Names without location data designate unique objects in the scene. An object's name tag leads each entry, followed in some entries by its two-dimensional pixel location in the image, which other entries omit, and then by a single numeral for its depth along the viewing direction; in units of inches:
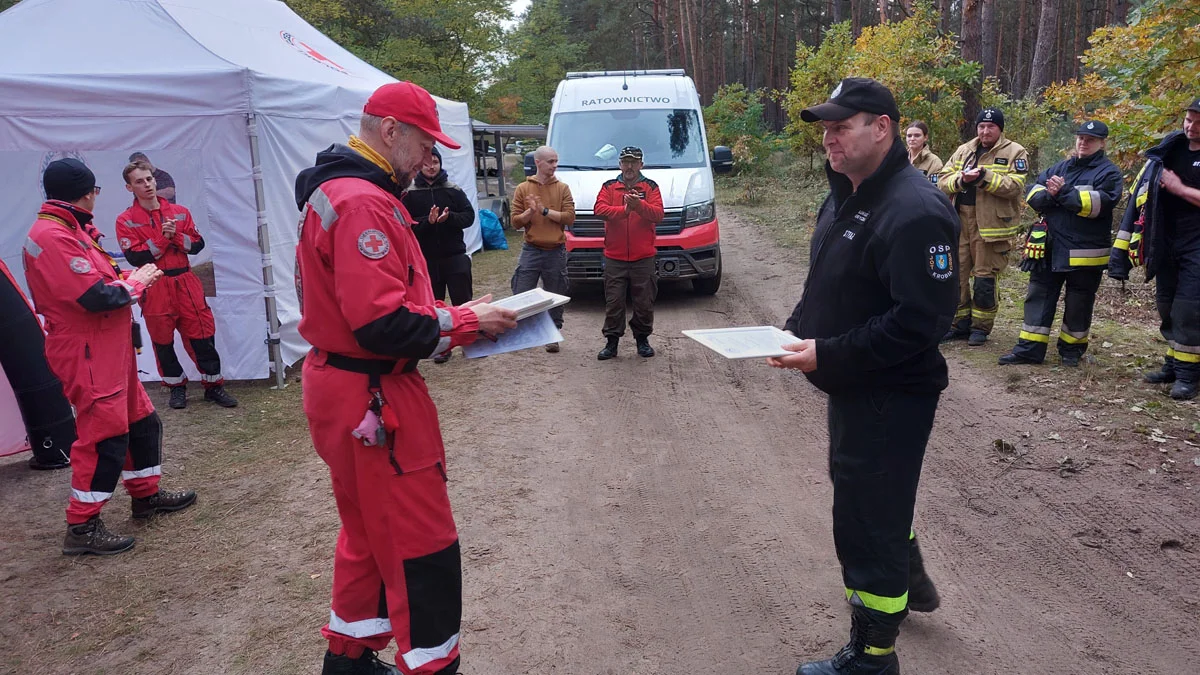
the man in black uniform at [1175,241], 225.9
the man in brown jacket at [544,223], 305.4
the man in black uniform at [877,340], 101.3
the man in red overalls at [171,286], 246.1
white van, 367.9
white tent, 261.7
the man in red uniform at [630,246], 293.7
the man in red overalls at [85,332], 163.2
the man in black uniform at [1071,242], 251.4
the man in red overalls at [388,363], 93.0
